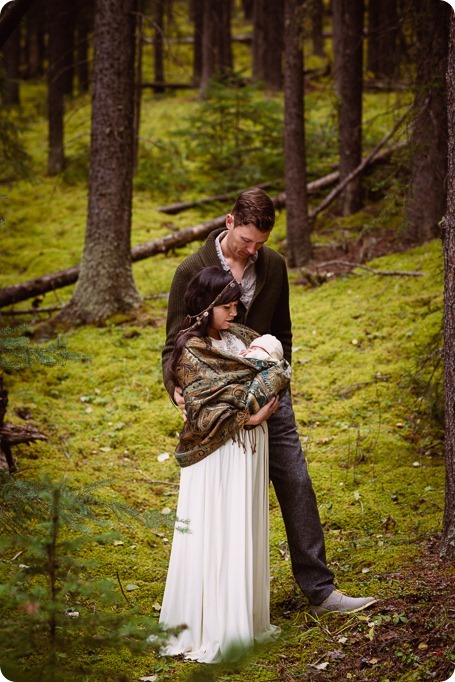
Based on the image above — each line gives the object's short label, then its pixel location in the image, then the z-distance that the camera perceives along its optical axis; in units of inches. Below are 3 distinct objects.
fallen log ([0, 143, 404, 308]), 404.5
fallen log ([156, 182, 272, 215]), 596.7
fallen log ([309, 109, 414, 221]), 478.3
